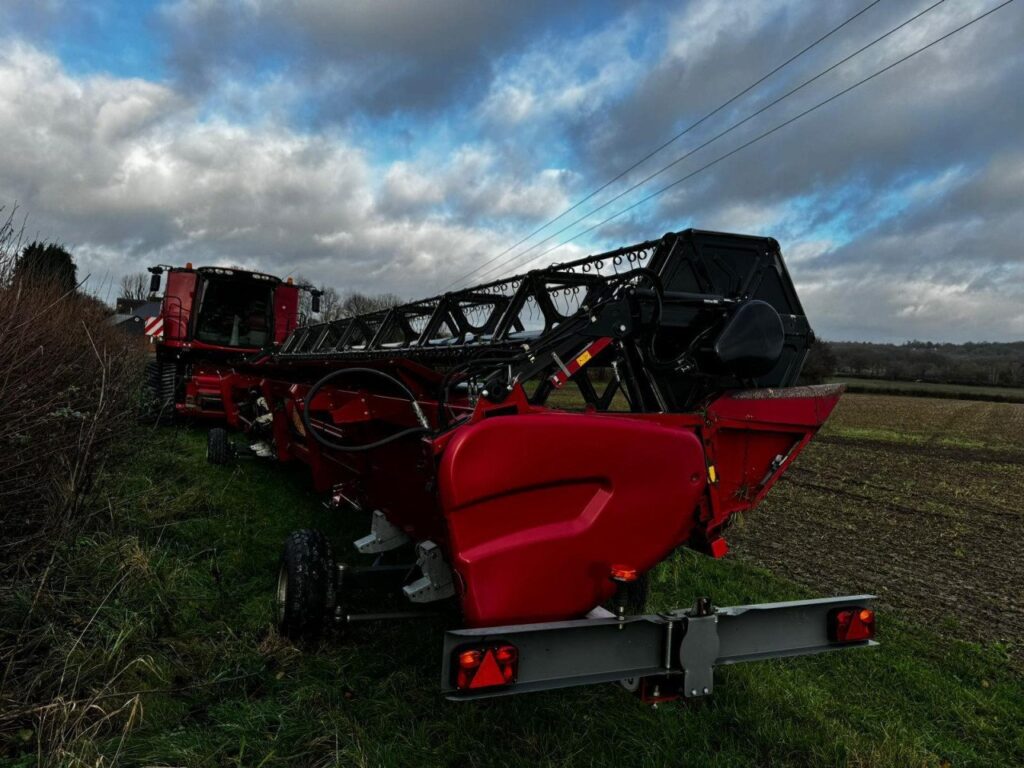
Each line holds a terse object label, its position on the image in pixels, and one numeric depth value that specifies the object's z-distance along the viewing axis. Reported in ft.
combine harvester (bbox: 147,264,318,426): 37.76
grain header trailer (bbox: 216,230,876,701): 7.98
